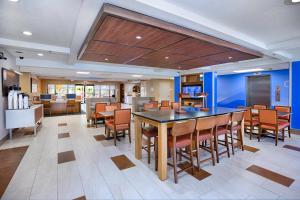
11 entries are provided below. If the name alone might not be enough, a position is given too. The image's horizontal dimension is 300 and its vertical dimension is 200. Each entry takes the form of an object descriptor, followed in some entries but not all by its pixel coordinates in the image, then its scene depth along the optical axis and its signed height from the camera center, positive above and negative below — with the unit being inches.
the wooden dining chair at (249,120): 162.6 -27.8
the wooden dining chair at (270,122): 142.7 -26.3
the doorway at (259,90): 265.0 +10.9
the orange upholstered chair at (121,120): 143.7 -23.8
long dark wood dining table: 88.7 -17.7
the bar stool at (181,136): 85.2 -26.3
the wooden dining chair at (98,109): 213.9 -18.2
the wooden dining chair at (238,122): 122.8 -22.1
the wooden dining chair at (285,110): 172.4 -17.0
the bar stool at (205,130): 97.2 -24.6
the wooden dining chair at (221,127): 109.1 -25.8
